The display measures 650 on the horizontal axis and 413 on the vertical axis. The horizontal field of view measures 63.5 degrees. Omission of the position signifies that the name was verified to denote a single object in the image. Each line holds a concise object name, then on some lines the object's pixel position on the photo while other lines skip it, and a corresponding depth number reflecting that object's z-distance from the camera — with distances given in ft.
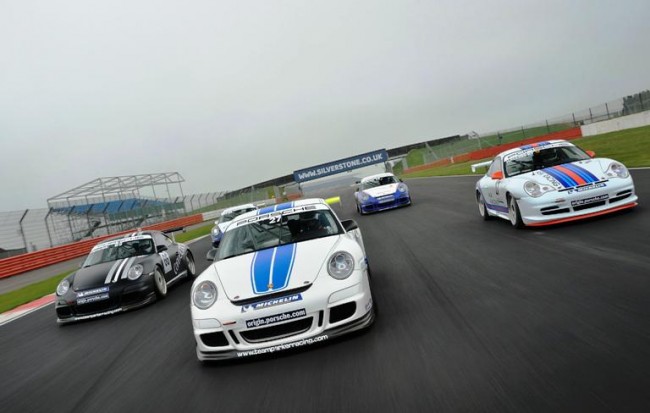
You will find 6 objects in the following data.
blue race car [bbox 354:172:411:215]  55.62
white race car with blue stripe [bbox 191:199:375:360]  13.92
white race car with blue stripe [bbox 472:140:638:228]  24.91
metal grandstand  95.26
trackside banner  163.32
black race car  25.46
